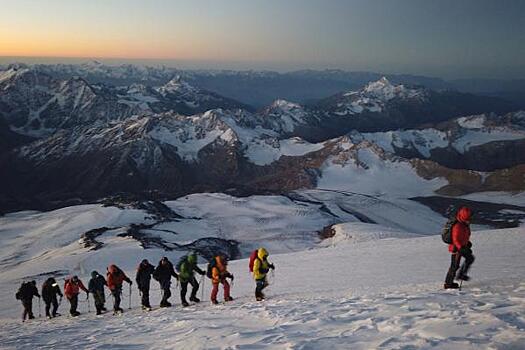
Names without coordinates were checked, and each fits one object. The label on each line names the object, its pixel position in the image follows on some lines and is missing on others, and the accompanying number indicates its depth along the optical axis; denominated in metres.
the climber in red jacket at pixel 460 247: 11.56
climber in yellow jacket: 15.53
